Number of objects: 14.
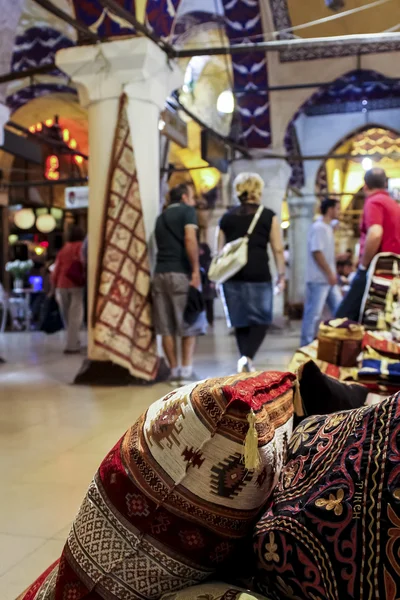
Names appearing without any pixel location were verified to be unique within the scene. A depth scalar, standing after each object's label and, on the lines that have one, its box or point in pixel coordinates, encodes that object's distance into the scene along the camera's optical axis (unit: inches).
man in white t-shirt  253.8
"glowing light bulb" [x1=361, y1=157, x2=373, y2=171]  523.5
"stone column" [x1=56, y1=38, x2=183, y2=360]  209.2
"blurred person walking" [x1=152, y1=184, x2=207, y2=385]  205.0
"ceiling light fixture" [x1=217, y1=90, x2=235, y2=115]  362.3
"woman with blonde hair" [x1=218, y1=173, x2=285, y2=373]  184.1
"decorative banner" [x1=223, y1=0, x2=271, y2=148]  315.3
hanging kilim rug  202.5
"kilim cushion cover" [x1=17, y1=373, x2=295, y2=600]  40.2
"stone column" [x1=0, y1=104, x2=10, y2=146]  265.0
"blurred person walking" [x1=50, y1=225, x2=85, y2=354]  293.4
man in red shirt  160.1
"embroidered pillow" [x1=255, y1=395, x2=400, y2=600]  35.5
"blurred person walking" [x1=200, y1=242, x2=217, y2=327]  401.7
